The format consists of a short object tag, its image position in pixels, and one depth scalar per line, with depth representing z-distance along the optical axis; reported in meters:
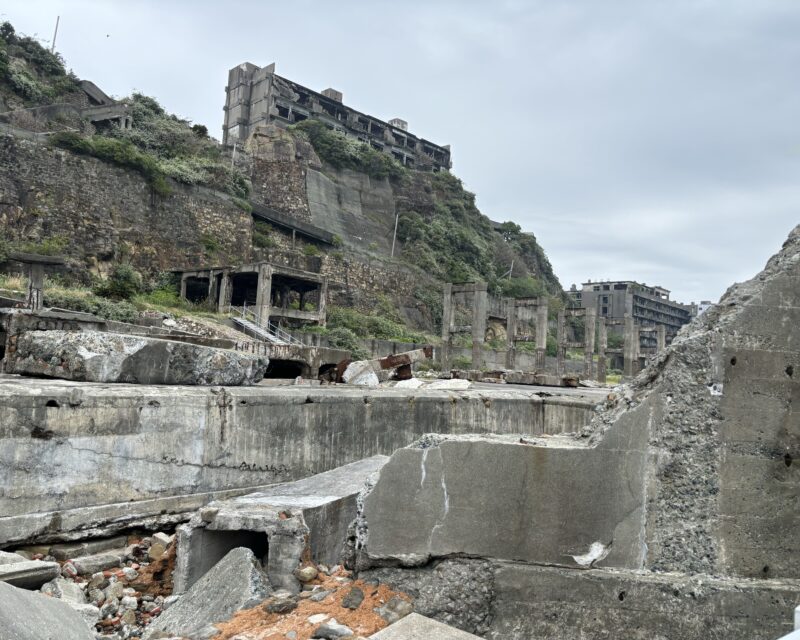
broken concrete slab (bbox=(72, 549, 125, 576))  4.92
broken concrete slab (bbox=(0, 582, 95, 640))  2.81
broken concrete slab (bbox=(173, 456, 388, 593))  4.27
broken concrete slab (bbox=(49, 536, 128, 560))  5.01
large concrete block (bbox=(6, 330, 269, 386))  6.27
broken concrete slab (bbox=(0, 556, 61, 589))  3.97
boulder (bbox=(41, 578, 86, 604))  4.19
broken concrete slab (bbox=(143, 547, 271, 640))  3.78
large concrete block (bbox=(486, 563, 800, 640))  3.24
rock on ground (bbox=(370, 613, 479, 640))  3.07
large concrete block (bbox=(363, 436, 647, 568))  3.50
